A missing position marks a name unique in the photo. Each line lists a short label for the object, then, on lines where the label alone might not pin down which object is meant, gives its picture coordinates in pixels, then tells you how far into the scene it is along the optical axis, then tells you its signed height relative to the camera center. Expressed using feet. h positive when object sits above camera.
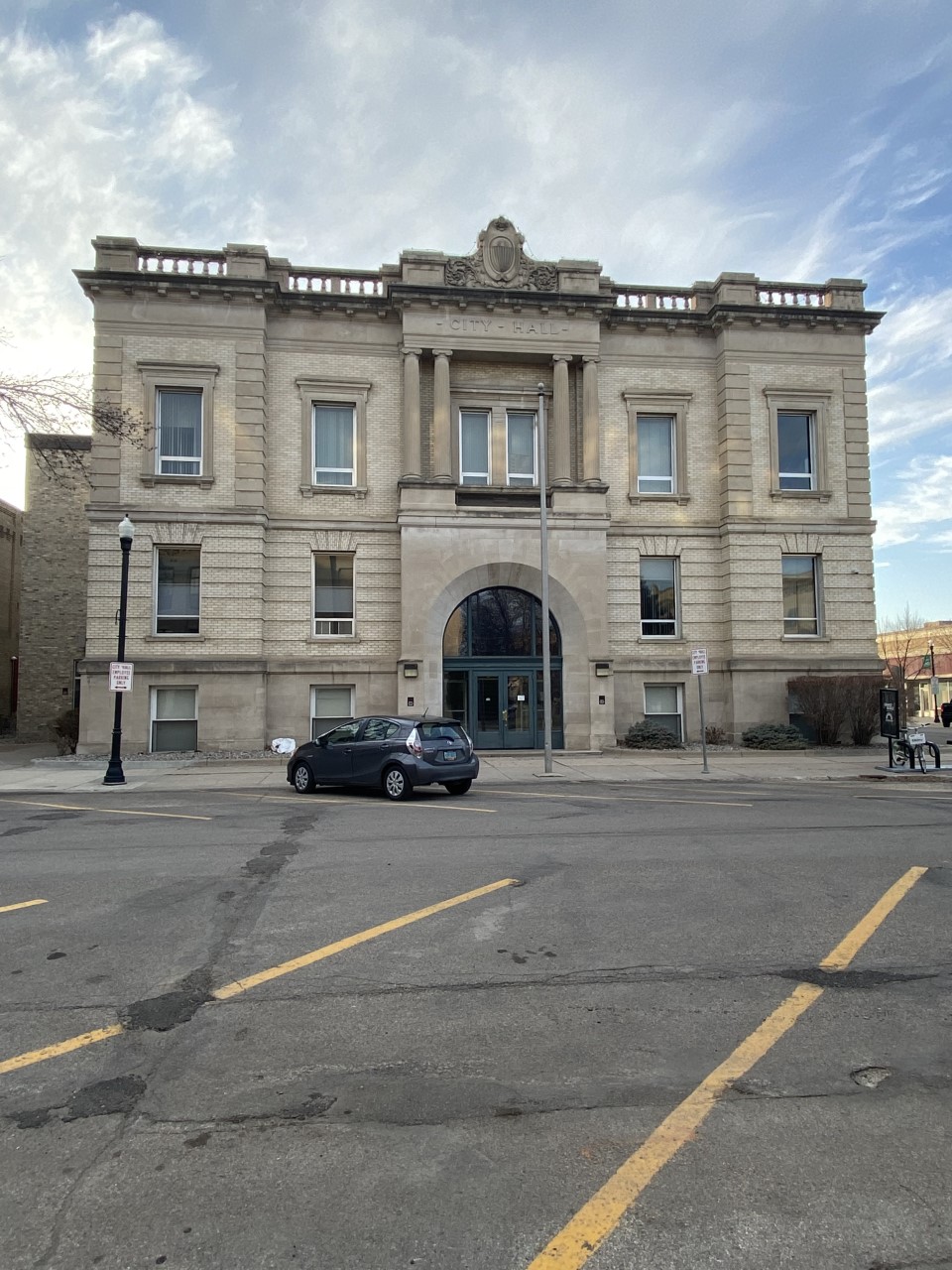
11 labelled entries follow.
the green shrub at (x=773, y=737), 79.25 -3.94
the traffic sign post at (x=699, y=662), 62.64 +2.56
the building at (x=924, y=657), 208.95 +9.69
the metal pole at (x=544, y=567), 62.08 +9.78
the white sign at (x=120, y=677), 57.82 +1.44
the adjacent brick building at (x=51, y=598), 100.07 +11.93
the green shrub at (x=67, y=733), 78.18 -3.44
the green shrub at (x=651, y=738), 79.71 -3.98
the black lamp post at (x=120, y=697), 56.29 +0.00
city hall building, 77.61 +19.61
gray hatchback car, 46.83 -3.46
